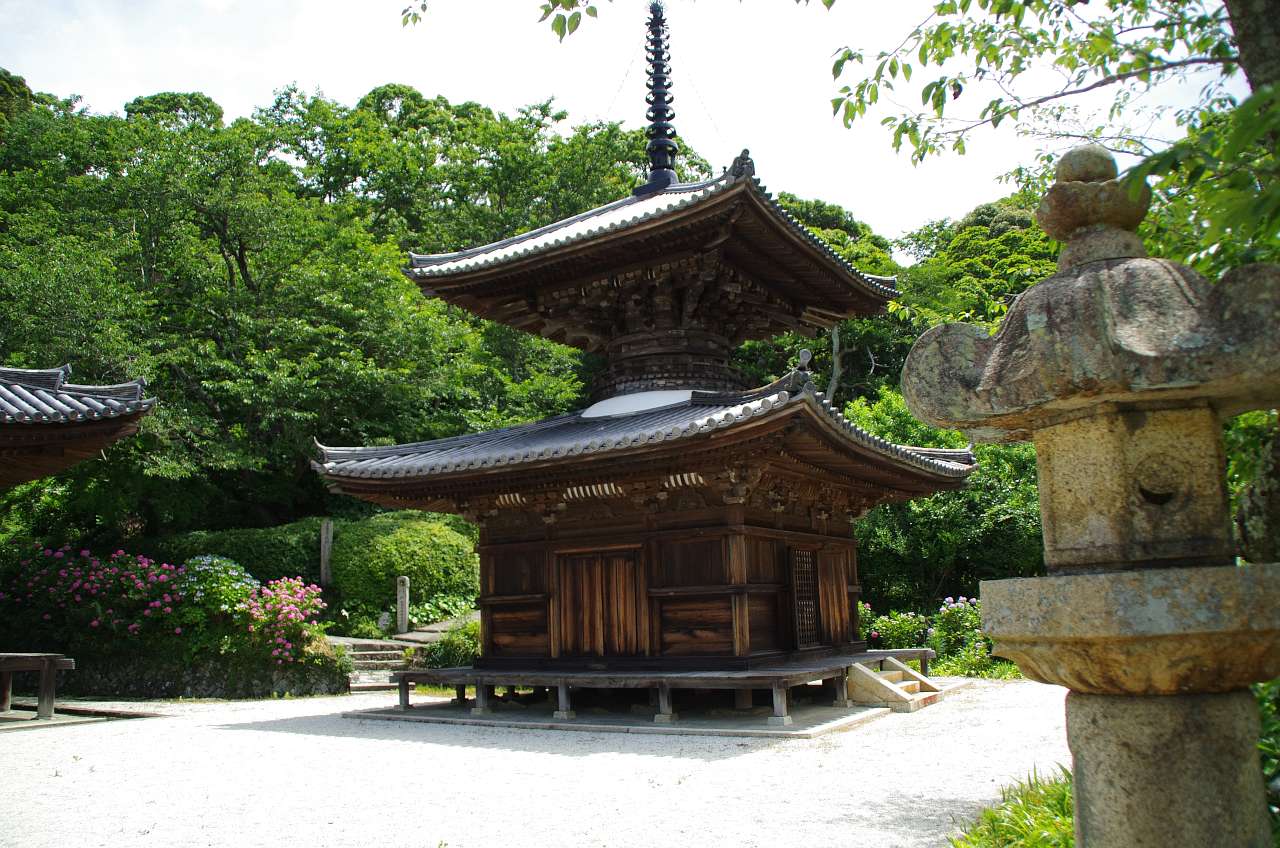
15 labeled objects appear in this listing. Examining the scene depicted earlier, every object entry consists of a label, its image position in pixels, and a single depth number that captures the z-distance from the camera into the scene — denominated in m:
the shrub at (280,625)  15.18
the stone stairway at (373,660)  15.70
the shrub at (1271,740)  3.24
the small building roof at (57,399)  9.42
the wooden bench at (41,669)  11.86
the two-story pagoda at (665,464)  9.66
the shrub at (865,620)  16.41
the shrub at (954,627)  15.30
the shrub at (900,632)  16.05
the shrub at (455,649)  16.06
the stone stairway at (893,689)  10.50
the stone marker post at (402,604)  18.34
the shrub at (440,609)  19.09
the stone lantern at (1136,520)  2.55
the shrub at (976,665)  13.88
